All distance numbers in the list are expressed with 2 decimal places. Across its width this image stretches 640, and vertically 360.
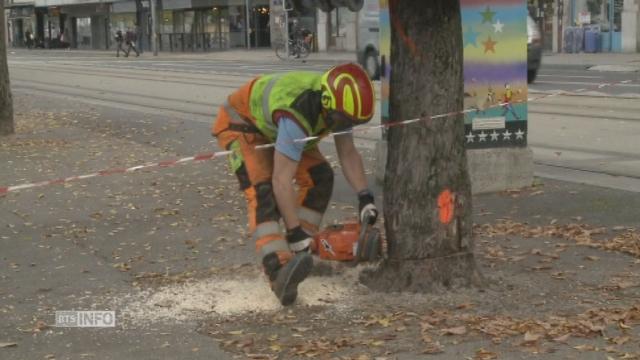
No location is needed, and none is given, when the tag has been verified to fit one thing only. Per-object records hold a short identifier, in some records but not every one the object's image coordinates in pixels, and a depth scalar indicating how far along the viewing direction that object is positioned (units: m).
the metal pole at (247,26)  101.16
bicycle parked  77.37
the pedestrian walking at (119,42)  102.21
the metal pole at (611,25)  68.81
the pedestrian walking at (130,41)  101.56
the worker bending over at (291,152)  10.20
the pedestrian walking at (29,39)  146.50
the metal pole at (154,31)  103.71
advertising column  16.77
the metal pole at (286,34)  75.82
